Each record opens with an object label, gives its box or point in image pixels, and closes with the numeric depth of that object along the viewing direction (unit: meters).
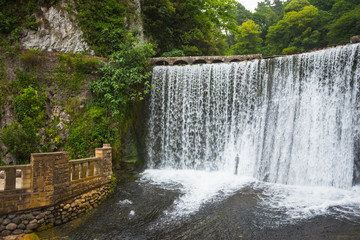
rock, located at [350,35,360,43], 11.52
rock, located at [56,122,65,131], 11.39
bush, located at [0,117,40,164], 9.95
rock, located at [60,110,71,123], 11.56
